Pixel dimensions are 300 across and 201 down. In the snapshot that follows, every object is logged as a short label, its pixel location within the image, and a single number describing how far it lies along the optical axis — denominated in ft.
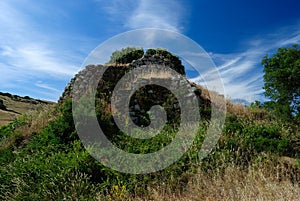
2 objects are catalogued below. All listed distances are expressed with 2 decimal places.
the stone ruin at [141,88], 23.21
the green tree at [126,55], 39.61
